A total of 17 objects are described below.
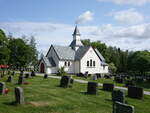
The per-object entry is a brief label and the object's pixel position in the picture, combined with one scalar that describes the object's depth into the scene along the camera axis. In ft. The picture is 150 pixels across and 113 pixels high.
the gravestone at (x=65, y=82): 67.31
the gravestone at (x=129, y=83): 79.41
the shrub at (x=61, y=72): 136.77
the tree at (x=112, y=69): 203.51
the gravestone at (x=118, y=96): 43.52
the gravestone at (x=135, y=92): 53.21
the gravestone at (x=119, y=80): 96.97
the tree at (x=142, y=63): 119.24
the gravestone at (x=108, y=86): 63.86
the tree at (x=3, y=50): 107.65
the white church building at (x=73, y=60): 154.20
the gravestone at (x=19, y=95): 38.73
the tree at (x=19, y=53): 126.03
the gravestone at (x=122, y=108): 25.19
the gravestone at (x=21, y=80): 70.17
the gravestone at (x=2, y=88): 47.34
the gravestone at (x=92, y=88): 55.46
